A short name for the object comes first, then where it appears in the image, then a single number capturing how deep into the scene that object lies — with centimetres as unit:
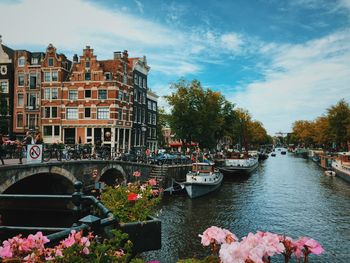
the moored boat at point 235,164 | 4841
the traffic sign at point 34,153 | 1898
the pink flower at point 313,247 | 226
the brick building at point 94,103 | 4234
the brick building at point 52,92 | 4388
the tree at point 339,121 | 6462
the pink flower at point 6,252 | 219
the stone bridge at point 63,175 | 1752
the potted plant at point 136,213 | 563
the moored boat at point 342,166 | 4255
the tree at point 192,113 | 4766
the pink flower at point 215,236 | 264
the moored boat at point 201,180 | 3017
